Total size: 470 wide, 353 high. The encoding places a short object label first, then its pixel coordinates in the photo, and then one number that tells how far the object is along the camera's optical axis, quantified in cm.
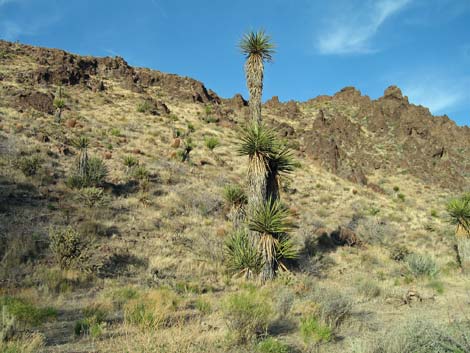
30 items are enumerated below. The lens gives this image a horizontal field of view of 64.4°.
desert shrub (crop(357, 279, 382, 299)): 1037
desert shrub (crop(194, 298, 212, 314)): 768
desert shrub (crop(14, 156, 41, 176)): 1669
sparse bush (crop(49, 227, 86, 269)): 998
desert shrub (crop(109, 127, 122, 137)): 2806
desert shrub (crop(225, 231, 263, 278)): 1076
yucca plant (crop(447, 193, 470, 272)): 1512
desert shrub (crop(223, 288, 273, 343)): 582
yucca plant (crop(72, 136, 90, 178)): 1735
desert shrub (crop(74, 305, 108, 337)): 585
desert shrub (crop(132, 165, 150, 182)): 1986
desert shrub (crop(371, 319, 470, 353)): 441
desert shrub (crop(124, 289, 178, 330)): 610
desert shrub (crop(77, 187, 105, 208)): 1515
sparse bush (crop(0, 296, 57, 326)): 602
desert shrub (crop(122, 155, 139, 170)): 2122
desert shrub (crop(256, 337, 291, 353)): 529
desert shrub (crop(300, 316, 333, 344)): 598
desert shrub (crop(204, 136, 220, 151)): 2881
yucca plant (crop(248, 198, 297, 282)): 1074
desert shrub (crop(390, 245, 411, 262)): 1703
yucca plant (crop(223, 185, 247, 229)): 1327
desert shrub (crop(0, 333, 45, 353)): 460
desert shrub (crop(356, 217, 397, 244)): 1981
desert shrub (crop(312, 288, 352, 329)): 705
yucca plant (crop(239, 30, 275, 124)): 1284
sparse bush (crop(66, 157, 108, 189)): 1652
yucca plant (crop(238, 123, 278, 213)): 1127
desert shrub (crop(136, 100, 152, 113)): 3740
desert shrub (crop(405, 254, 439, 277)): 1320
